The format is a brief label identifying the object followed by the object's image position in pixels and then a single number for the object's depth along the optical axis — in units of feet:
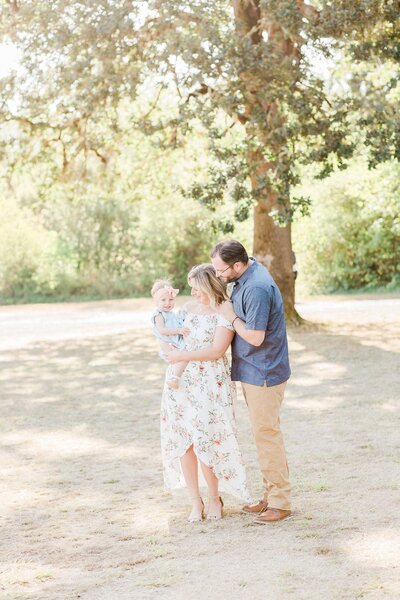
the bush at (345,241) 86.89
